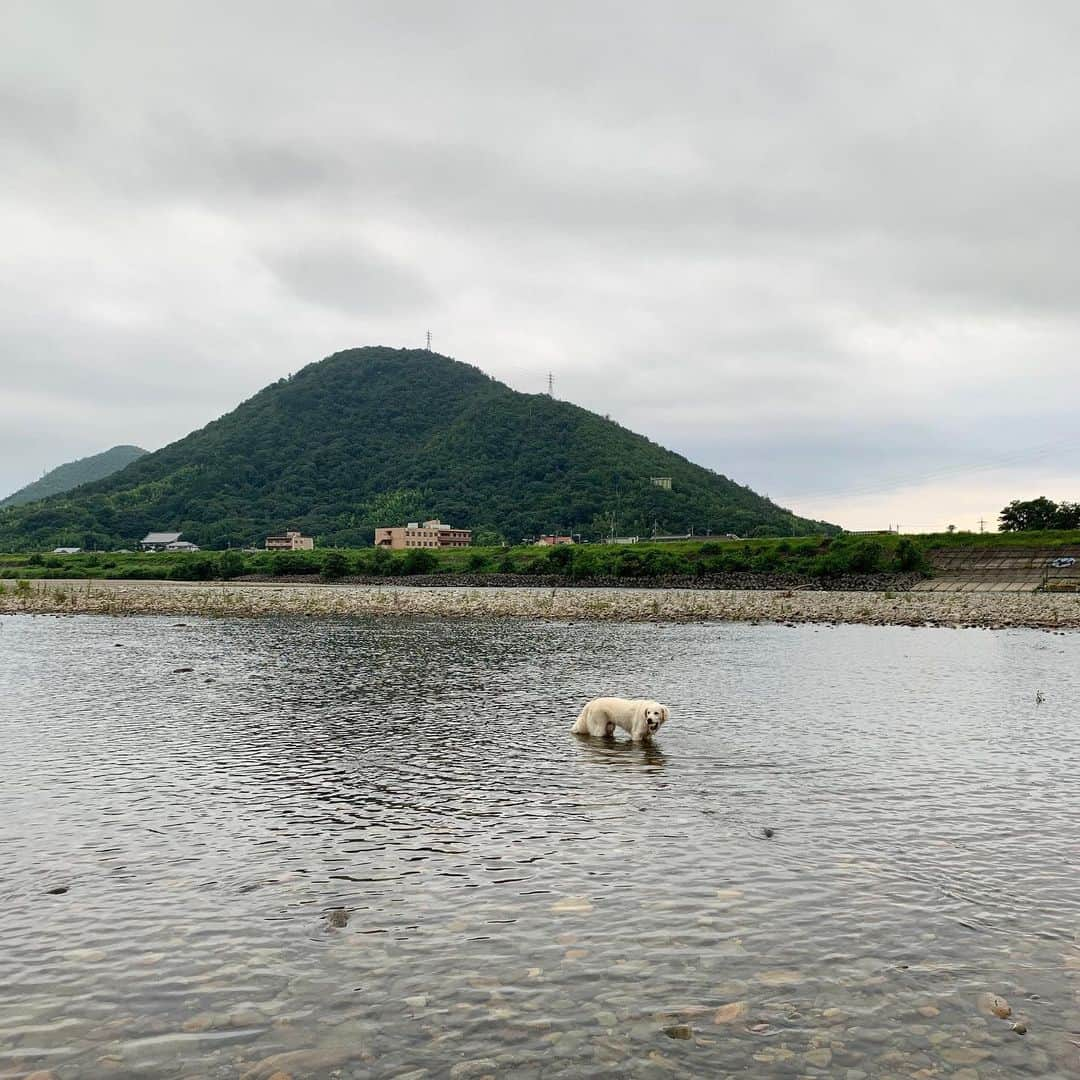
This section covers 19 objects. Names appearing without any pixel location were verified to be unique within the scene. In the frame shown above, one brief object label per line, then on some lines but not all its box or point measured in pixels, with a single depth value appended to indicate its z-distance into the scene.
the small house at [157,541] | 190.26
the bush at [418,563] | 129.00
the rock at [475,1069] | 6.19
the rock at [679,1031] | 6.72
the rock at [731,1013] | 6.95
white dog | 18.05
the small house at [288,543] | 197.34
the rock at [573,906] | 9.13
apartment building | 195.50
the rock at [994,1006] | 7.03
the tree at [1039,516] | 126.19
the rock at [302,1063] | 6.15
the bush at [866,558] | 109.88
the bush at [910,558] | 109.44
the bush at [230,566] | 126.88
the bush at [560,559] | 123.74
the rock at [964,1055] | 6.38
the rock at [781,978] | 7.57
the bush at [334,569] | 124.75
